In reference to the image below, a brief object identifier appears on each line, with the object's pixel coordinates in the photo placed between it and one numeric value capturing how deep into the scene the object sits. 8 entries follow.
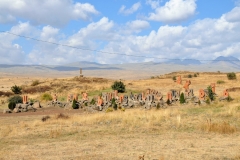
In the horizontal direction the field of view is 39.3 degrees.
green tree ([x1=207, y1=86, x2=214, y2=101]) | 34.16
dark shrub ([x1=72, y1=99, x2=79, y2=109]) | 35.42
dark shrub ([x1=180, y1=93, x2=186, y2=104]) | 33.18
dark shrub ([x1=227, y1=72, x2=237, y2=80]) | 68.00
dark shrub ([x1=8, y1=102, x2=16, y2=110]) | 35.81
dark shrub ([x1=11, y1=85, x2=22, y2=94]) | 58.27
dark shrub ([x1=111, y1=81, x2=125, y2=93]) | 49.49
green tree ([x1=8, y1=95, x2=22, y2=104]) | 40.38
